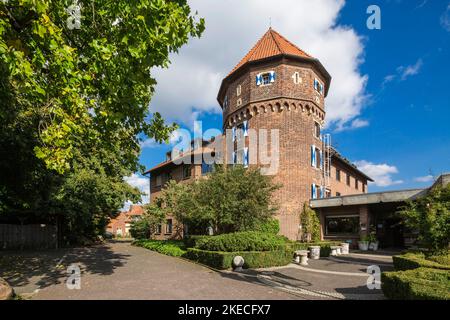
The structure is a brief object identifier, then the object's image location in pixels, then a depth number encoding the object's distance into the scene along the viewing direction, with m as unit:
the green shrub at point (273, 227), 20.83
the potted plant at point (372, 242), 22.23
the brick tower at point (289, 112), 23.86
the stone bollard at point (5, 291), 7.09
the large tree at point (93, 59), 6.31
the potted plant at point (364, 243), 22.12
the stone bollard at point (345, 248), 20.61
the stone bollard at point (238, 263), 12.92
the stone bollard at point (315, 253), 18.00
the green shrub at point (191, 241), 18.31
